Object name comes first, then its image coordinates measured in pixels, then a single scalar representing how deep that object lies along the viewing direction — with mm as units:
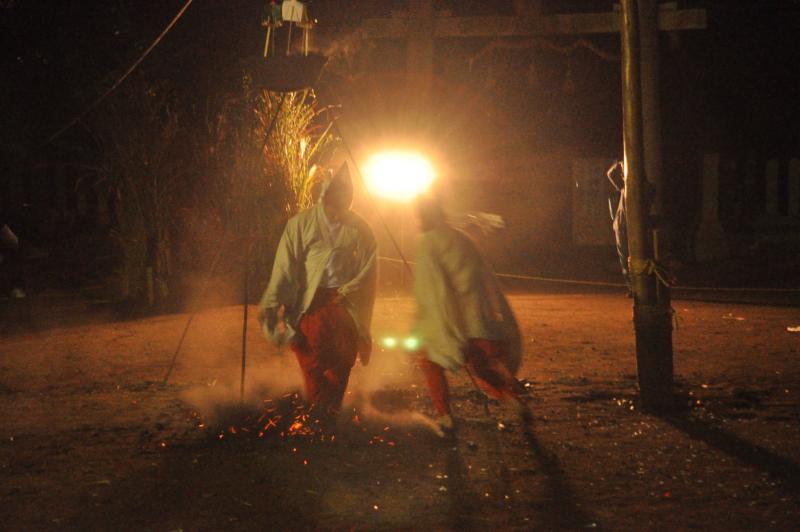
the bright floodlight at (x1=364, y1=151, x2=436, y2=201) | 15539
